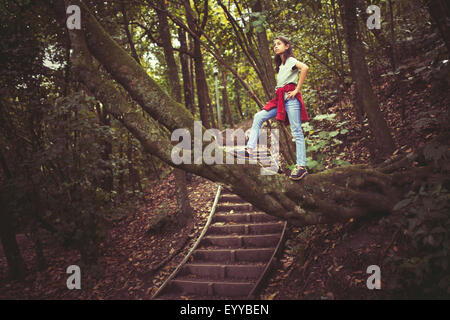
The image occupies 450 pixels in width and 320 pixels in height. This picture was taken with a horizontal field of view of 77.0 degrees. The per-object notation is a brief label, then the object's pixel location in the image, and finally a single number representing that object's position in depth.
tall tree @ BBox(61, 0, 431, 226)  3.64
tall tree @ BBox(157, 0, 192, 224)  8.06
